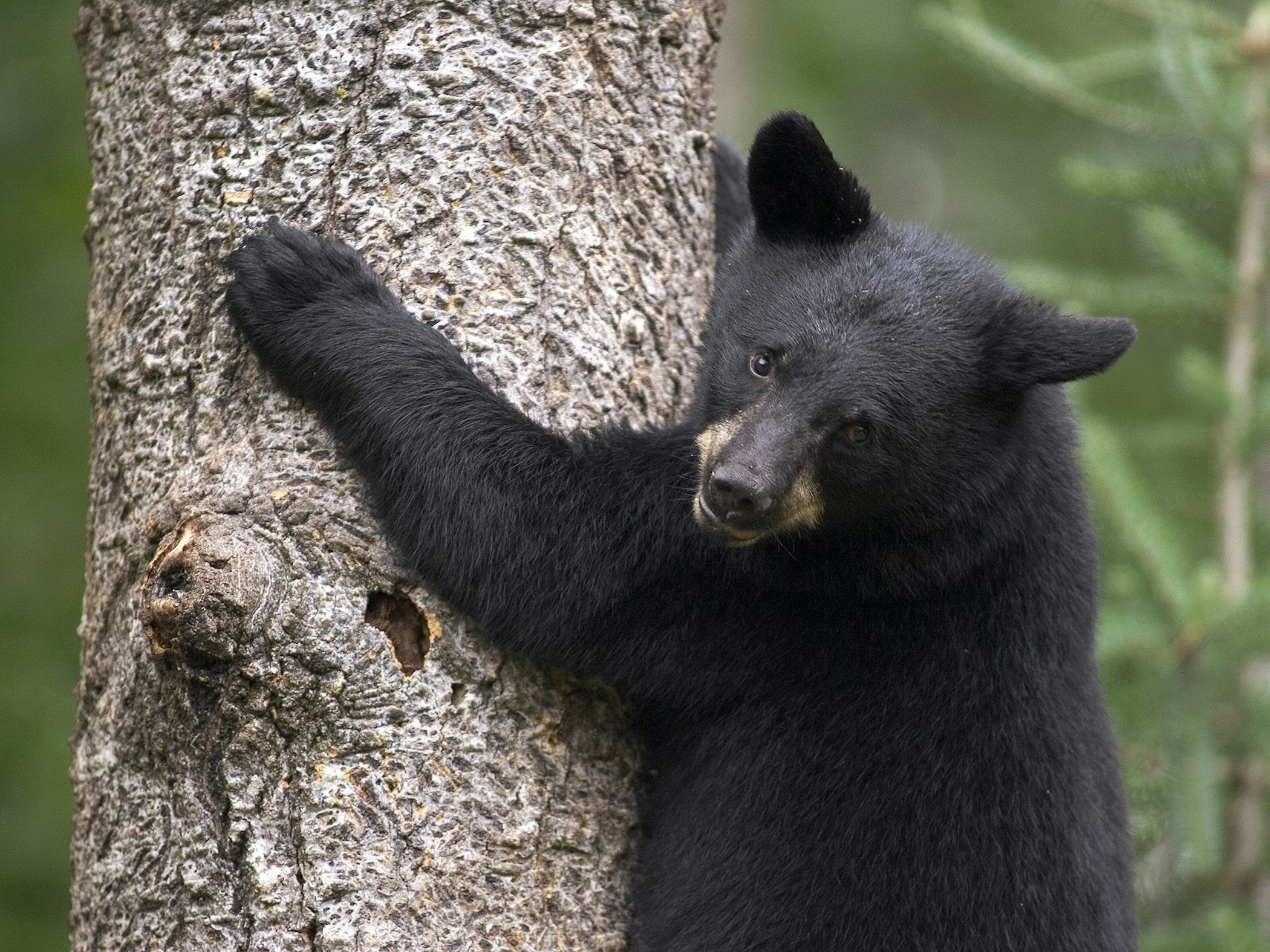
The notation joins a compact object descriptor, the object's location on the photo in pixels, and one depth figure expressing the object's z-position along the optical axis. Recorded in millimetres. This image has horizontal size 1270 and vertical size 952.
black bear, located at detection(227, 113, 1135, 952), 6211
